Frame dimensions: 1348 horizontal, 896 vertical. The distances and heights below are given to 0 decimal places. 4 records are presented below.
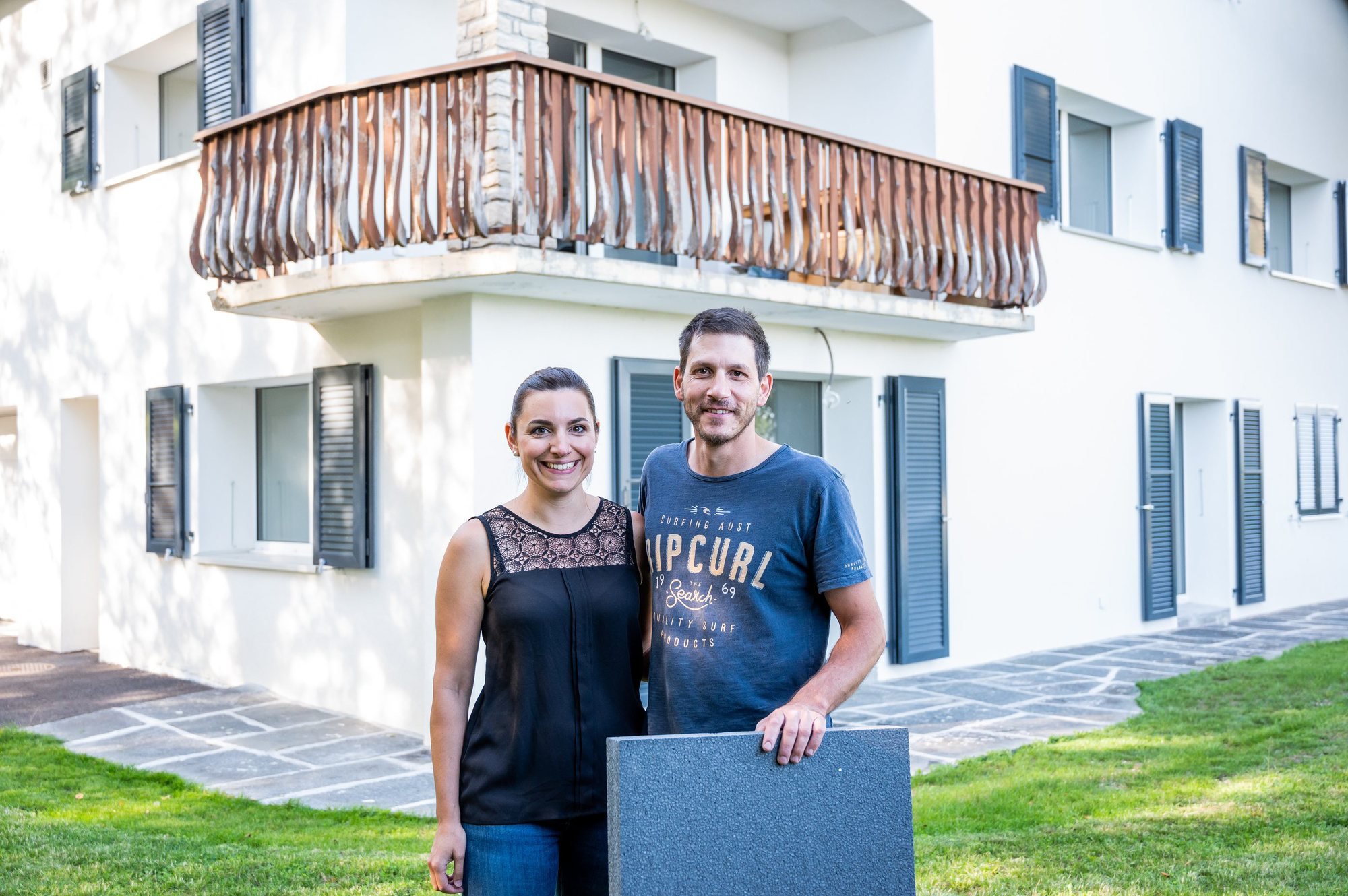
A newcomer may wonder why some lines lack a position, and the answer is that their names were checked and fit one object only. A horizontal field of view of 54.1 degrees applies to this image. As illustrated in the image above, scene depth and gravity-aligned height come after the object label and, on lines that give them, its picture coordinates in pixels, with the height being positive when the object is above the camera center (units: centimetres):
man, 245 -20
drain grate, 1076 -158
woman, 250 -41
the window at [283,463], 1002 +7
